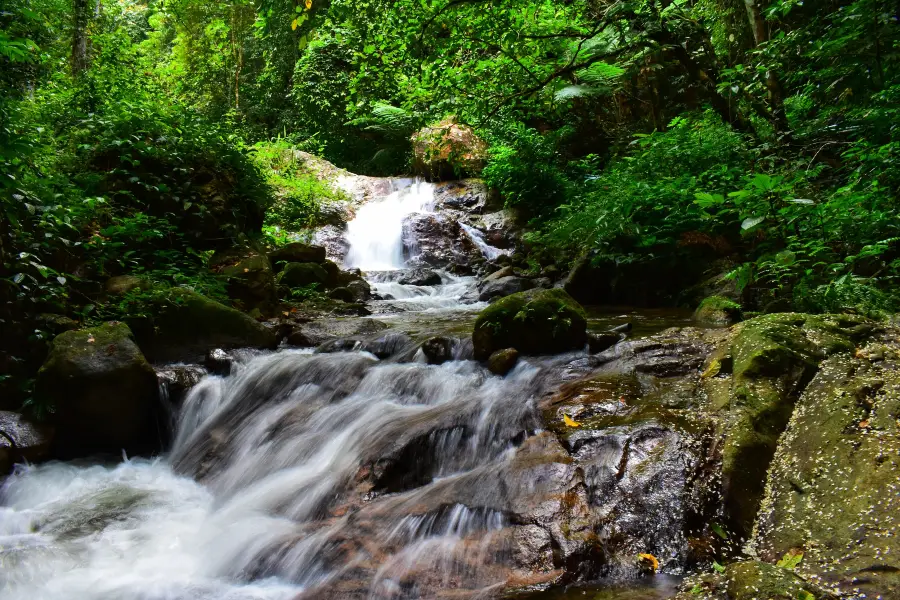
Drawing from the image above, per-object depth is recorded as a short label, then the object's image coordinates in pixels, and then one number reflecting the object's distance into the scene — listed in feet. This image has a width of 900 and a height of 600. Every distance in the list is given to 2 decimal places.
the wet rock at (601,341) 16.61
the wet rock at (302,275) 30.37
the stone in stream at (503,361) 16.24
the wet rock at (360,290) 32.68
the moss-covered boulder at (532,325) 16.93
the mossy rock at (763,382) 8.45
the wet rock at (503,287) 31.24
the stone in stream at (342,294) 31.04
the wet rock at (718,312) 19.11
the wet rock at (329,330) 22.22
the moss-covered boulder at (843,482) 6.28
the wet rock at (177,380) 17.90
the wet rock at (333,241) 43.60
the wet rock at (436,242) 44.32
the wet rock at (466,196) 50.74
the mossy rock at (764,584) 5.65
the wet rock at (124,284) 20.25
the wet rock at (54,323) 17.31
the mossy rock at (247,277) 25.12
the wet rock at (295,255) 31.27
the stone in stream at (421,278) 38.01
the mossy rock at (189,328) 19.99
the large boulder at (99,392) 15.52
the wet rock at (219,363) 19.63
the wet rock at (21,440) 14.42
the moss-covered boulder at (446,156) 53.67
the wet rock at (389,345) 19.98
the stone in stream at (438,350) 18.34
